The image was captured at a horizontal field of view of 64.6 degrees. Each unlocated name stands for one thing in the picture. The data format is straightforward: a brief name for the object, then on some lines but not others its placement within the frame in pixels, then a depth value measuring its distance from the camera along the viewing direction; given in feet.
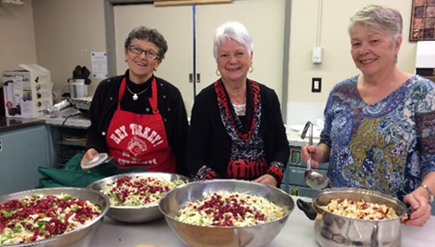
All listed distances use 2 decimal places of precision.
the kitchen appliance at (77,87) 12.59
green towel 5.04
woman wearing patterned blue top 4.56
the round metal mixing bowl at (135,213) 4.15
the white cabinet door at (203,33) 11.23
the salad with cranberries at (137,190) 4.46
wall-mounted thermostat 10.47
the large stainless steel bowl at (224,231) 3.37
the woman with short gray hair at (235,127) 5.64
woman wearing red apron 6.39
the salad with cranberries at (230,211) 3.74
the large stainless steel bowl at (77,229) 3.23
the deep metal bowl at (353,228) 3.34
